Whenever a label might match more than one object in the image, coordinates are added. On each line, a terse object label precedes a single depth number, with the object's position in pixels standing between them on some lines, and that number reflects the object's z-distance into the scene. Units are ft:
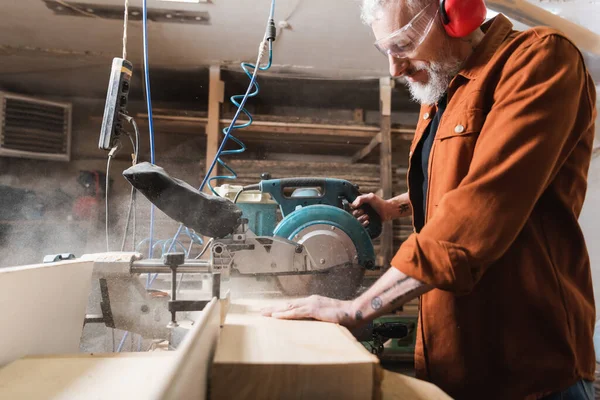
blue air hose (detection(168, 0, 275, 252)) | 4.48
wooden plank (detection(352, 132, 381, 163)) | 8.21
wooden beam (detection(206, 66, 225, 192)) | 7.61
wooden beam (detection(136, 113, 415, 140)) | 7.79
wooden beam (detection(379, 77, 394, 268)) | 7.93
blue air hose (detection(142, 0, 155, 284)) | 4.22
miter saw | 2.97
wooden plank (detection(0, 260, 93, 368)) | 2.07
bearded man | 1.98
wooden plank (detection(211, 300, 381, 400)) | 1.46
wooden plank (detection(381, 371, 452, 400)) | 1.57
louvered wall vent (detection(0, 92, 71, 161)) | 8.54
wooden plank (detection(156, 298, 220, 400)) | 1.01
